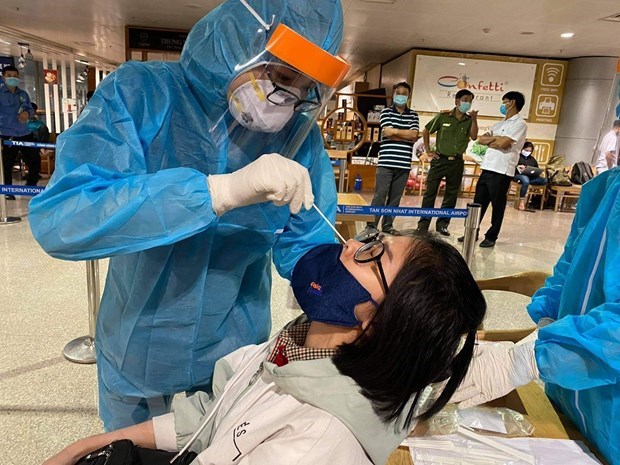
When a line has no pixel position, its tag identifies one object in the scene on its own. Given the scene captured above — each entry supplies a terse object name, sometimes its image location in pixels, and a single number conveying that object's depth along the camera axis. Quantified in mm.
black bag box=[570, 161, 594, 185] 7074
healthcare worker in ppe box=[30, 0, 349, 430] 772
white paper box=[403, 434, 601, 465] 984
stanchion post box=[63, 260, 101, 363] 2217
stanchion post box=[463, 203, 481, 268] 2371
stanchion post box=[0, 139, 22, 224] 4570
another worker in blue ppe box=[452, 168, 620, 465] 881
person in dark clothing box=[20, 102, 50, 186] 5965
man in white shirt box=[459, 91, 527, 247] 4566
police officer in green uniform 4949
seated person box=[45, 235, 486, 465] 749
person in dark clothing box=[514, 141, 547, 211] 7266
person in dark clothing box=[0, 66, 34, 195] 5117
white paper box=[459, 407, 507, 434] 1085
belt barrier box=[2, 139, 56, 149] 4752
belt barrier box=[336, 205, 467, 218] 2590
